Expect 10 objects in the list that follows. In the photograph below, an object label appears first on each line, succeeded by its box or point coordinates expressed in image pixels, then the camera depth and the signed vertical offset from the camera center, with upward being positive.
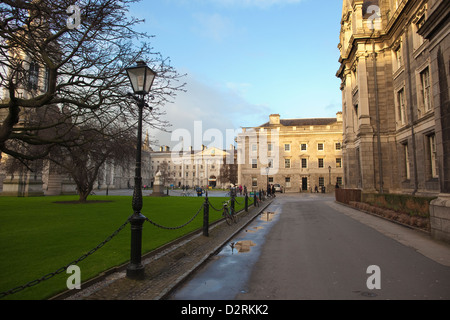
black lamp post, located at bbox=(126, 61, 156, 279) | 5.48 -0.02
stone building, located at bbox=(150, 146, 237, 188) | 113.44 +7.72
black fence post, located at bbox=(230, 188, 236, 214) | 14.32 -0.87
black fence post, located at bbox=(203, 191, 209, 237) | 10.12 -1.44
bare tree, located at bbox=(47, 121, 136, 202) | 23.05 +1.70
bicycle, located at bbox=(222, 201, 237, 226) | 12.99 -1.46
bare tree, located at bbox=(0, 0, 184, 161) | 8.02 +4.18
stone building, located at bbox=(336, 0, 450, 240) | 19.14 +6.69
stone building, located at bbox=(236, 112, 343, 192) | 61.00 +5.98
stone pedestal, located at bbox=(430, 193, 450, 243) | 8.35 -1.04
